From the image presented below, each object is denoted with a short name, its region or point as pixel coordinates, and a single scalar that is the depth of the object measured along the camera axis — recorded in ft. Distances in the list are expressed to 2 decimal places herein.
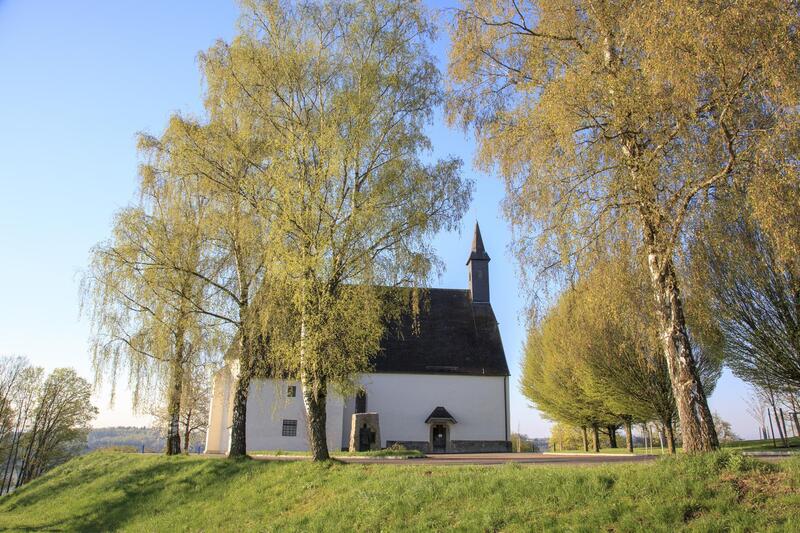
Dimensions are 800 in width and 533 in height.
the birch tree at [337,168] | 46.09
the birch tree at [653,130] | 27.35
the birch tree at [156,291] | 58.65
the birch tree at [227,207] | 53.67
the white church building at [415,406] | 112.68
